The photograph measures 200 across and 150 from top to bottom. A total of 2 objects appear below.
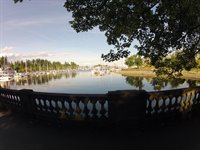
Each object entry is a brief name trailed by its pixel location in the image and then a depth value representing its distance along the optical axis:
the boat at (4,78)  73.26
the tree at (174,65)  6.33
